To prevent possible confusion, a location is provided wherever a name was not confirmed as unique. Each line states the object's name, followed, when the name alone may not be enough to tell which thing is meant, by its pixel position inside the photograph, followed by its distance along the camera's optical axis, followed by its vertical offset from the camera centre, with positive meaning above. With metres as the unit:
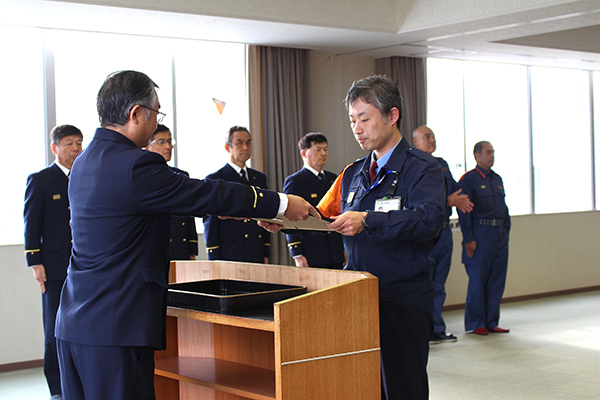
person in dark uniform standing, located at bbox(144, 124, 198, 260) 5.21 -0.29
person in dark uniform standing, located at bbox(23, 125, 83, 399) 4.49 -0.20
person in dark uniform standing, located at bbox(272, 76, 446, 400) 2.52 -0.14
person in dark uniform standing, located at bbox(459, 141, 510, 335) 6.43 -0.46
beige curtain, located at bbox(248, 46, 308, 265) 6.53 +0.89
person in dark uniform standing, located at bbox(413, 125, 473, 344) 5.98 -0.54
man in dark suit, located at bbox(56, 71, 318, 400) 2.13 -0.13
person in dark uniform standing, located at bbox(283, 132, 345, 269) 5.33 +0.04
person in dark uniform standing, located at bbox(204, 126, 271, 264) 5.29 -0.22
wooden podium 2.23 -0.55
